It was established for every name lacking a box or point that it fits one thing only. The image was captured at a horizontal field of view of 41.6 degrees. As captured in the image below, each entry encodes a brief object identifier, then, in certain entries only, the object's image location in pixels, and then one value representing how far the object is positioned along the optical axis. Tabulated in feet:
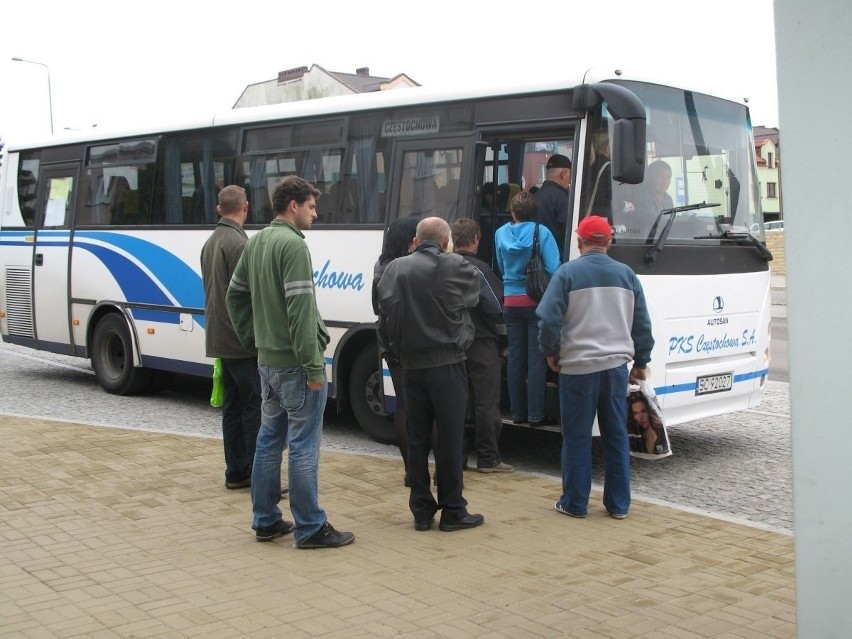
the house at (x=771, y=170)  232.73
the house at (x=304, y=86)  236.22
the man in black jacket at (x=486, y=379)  26.71
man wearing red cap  22.68
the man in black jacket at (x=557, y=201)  27.45
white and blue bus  27.17
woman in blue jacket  27.30
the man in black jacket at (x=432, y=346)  21.29
